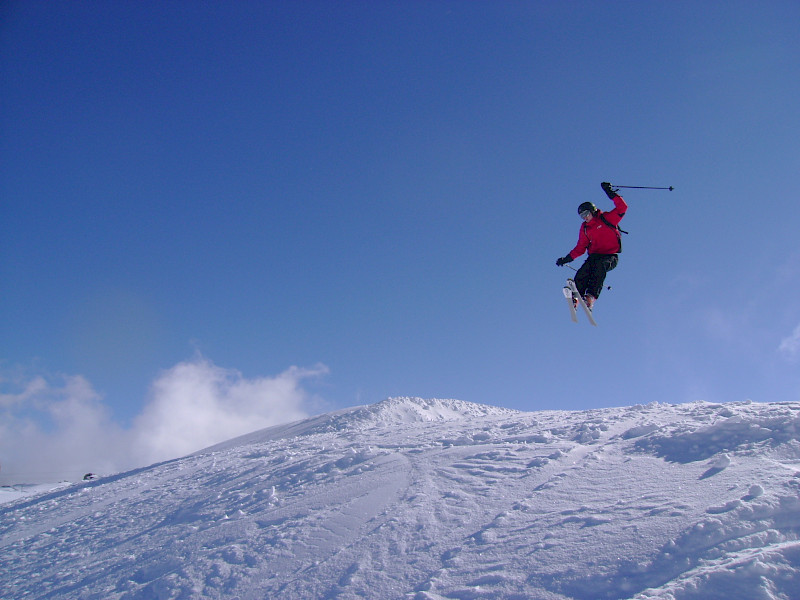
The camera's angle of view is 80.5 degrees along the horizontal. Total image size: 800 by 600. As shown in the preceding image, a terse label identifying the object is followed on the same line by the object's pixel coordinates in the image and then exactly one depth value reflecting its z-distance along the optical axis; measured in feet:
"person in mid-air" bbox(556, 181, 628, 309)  31.99
